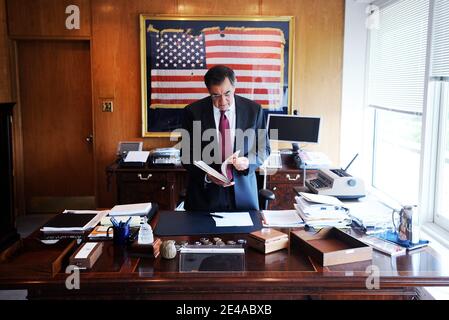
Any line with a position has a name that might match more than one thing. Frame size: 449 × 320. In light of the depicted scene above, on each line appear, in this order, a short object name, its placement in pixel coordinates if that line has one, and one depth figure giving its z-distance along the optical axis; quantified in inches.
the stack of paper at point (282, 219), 95.6
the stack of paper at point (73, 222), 92.2
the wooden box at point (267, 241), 81.0
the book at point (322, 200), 98.8
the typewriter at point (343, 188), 123.1
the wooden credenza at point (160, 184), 171.0
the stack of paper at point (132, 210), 101.0
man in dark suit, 111.4
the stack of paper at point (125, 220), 94.1
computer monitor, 174.6
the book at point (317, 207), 97.3
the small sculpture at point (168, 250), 78.2
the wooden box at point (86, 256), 74.3
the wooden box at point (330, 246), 75.9
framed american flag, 190.9
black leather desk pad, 91.6
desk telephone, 175.3
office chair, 116.3
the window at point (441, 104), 124.0
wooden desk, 70.6
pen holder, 84.6
